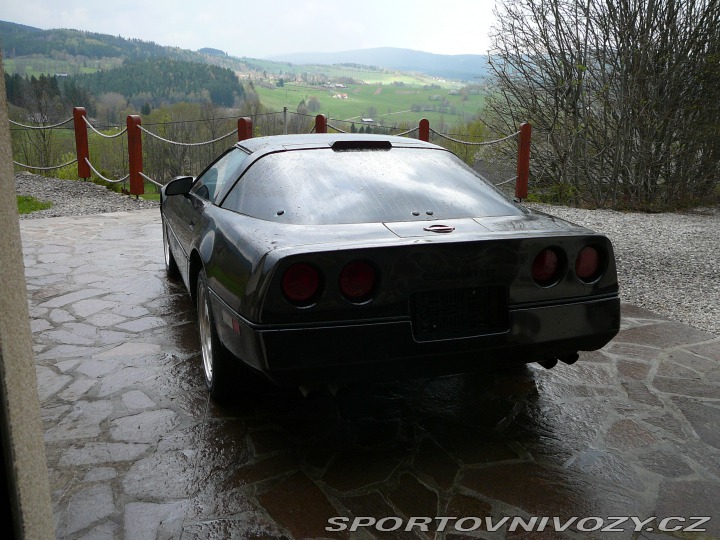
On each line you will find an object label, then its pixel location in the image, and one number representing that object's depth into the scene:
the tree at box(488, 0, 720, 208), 11.23
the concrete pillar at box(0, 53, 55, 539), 1.08
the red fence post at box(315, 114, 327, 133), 13.01
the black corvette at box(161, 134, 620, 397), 2.62
